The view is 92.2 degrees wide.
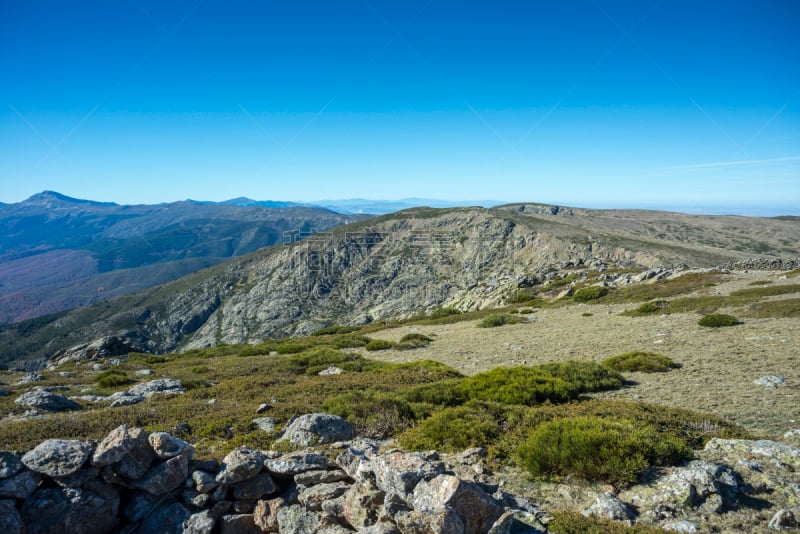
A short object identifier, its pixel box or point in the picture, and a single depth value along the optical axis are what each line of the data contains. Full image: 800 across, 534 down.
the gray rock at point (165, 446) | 6.76
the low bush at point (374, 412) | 10.34
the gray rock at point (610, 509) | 5.69
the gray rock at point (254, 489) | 6.74
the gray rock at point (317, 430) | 9.34
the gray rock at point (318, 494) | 6.43
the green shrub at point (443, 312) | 49.31
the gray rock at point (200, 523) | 6.45
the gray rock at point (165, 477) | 6.55
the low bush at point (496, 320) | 31.83
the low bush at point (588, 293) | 38.12
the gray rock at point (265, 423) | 10.96
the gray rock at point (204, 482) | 6.67
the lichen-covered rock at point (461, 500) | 5.22
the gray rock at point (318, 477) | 6.73
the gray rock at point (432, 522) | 4.85
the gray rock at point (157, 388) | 17.30
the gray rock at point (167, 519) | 6.49
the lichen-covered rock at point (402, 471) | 5.64
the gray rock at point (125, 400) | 15.40
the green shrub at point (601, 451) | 6.69
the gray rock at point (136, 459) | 6.53
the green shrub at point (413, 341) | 28.36
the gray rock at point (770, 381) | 11.42
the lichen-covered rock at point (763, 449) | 6.71
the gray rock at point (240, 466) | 6.63
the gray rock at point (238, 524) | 6.57
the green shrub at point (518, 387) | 12.03
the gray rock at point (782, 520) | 5.23
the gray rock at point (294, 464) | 6.80
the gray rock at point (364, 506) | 5.80
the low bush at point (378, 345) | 29.14
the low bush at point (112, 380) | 20.44
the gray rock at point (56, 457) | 6.08
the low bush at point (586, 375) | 13.24
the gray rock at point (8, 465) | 5.86
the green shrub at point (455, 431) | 8.77
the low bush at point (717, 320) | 20.27
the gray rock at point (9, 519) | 5.70
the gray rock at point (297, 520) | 6.18
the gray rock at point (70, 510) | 6.01
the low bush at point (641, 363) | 14.86
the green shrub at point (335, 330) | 46.81
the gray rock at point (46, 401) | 14.73
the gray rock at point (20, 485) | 5.83
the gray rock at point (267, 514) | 6.48
